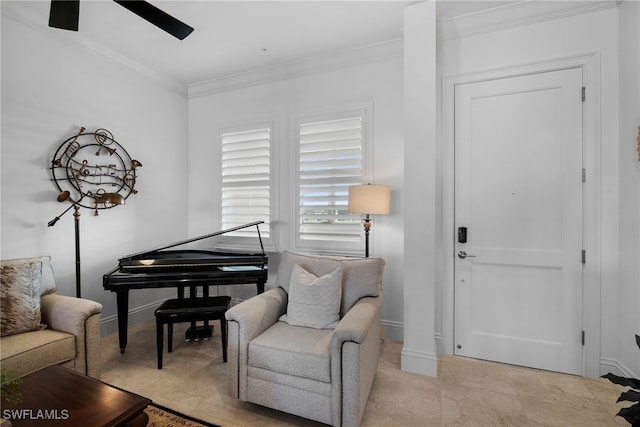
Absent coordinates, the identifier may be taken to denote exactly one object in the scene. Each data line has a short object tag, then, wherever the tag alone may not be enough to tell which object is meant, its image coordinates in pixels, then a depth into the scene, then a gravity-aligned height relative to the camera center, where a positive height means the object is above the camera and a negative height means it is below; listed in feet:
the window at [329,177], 10.42 +1.19
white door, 7.83 -0.23
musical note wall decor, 9.09 +1.34
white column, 7.72 +0.62
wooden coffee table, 4.22 -2.79
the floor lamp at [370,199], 8.80 +0.35
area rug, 5.98 -4.07
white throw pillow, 7.11 -2.10
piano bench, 8.16 -2.70
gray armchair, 5.65 -2.85
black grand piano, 8.53 -1.75
